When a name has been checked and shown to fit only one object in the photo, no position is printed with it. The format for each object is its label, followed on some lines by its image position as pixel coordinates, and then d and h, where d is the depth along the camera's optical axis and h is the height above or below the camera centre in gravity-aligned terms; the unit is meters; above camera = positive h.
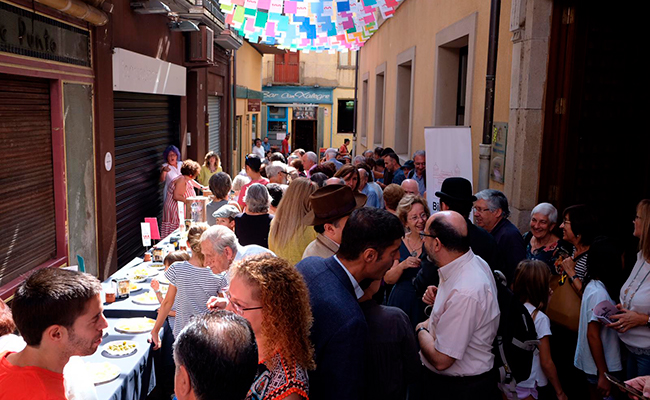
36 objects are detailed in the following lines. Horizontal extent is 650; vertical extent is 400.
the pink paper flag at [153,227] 6.50 -1.25
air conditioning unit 11.54 +1.40
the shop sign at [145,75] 7.46 +0.62
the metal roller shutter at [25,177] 5.05 -0.60
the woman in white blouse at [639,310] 3.75 -1.20
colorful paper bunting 9.70 +1.95
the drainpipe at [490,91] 6.26 +0.36
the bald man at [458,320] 3.21 -1.10
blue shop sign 34.59 +1.46
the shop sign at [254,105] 24.08 +0.56
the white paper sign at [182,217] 7.65 -1.32
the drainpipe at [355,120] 21.27 +0.00
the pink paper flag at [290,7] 10.59 +2.04
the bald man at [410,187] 6.73 -0.75
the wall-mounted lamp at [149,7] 8.04 +1.52
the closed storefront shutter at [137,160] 8.16 -0.70
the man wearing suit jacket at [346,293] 2.42 -0.77
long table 3.79 -1.76
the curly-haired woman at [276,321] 2.28 -0.82
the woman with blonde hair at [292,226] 4.60 -0.86
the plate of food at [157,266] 6.44 -1.69
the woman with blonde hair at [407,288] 4.23 -1.23
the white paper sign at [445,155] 6.20 -0.35
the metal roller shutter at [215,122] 15.59 -0.14
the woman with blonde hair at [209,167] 10.67 -0.93
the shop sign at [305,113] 34.72 +0.39
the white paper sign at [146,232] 6.45 -1.30
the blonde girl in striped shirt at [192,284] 4.52 -1.30
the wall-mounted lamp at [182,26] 10.28 +1.61
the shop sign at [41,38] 4.73 +0.70
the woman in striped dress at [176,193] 8.69 -1.16
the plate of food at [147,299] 5.33 -1.71
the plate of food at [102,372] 3.78 -1.72
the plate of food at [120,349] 4.23 -1.74
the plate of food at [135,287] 5.73 -1.70
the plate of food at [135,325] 4.72 -1.74
